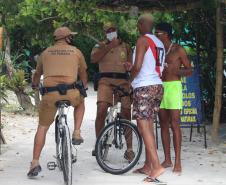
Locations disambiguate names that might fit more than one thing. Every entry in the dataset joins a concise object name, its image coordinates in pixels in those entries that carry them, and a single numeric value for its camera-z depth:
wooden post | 8.94
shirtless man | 7.14
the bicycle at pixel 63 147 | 6.41
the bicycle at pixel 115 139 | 7.21
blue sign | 8.94
